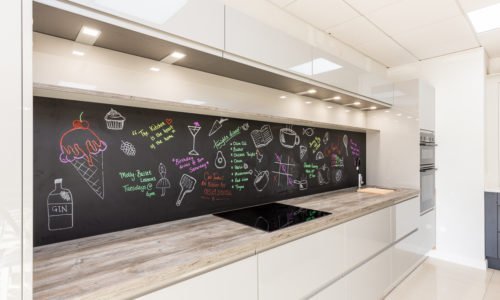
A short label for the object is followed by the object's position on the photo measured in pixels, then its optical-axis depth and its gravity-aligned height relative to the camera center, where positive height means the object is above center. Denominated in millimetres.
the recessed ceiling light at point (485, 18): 2382 +1200
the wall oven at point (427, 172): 3143 -270
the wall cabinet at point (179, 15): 1188 +638
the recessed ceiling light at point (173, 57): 1524 +529
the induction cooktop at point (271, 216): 1658 -449
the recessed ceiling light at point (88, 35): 1235 +537
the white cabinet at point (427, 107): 3153 +493
